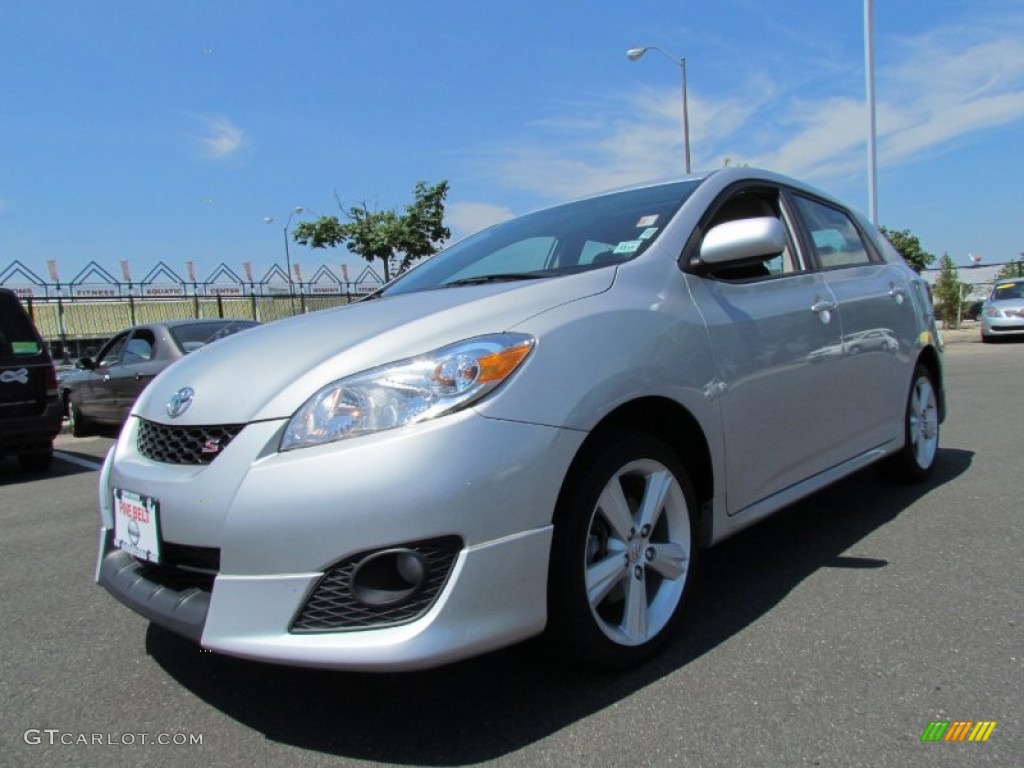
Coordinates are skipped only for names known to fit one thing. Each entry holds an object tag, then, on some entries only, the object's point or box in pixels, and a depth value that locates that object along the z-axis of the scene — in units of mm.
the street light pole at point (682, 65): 20312
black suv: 6449
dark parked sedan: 7941
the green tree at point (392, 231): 24312
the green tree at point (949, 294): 23547
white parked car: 17641
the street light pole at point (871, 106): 16016
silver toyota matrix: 1862
